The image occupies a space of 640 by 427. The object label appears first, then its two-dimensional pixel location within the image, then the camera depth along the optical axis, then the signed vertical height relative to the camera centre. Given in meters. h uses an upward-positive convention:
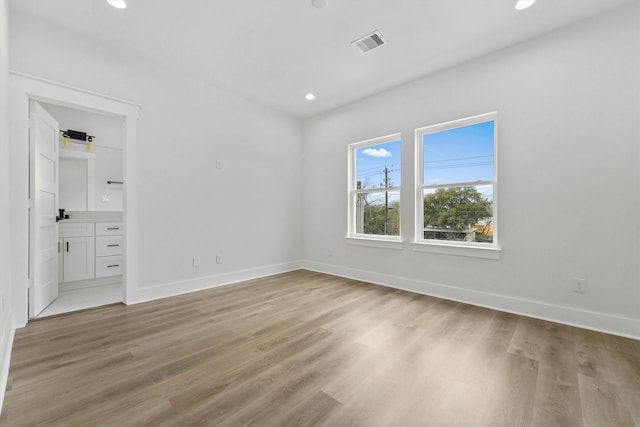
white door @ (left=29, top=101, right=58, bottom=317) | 2.54 +0.05
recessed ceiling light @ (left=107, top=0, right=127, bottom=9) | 2.29 +1.81
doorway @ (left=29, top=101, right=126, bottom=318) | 3.45 +0.02
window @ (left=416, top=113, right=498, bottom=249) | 3.07 +0.39
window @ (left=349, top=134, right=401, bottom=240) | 3.93 +0.41
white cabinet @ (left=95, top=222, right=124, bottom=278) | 3.83 -0.51
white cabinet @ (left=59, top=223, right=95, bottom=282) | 3.52 -0.50
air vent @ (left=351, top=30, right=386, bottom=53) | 2.69 +1.79
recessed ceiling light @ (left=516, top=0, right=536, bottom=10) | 2.25 +1.78
